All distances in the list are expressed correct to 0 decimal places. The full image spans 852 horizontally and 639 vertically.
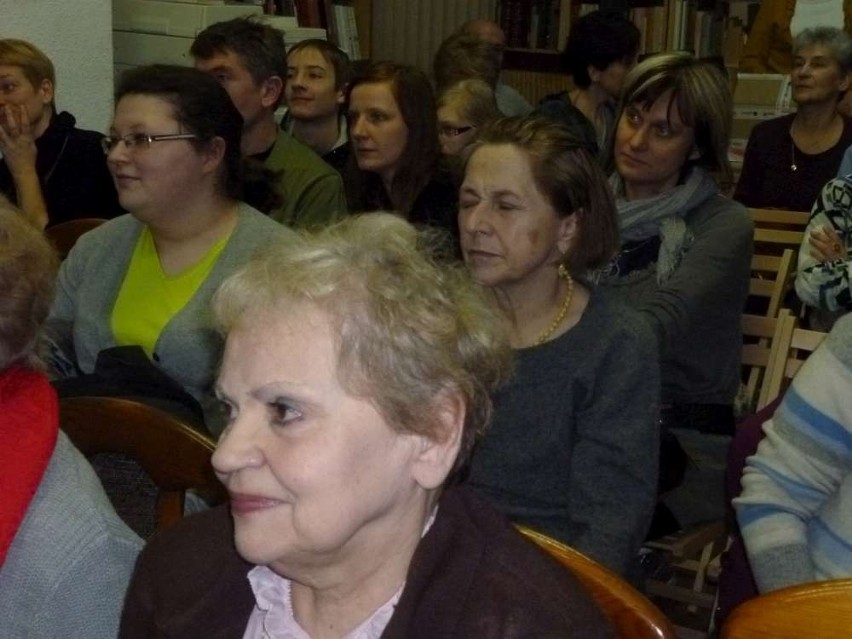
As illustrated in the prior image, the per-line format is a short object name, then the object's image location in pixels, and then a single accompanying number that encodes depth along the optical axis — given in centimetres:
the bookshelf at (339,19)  518
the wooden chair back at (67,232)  295
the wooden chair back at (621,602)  114
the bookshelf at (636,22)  621
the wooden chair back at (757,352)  284
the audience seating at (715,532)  242
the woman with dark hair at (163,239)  228
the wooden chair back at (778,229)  342
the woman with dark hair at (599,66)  475
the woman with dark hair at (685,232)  256
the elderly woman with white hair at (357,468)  106
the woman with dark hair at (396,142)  340
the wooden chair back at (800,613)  110
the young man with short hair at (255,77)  343
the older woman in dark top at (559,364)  180
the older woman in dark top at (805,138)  445
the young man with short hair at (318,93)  408
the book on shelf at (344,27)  535
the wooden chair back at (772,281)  307
